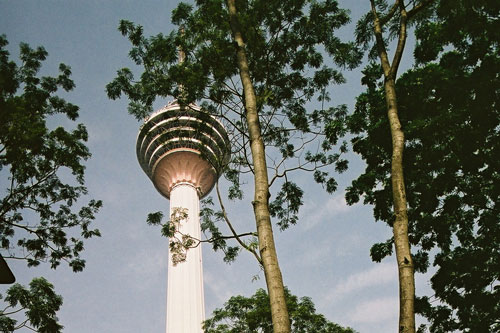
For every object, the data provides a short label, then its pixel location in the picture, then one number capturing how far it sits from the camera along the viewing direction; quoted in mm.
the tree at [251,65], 11188
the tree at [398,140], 5812
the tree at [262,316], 20828
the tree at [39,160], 11852
